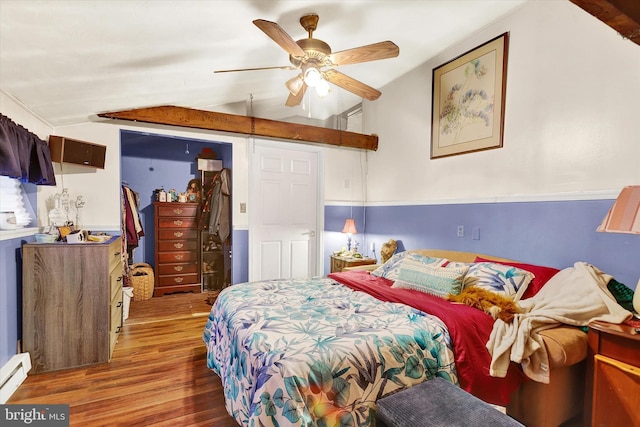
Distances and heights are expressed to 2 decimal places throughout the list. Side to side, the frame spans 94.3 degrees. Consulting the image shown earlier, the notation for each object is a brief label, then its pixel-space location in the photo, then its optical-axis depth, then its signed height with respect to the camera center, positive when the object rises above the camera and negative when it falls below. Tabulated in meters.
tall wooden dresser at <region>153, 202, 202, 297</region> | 4.50 -0.65
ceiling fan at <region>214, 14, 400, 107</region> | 2.01 +1.10
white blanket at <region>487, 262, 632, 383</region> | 1.55 -0.62
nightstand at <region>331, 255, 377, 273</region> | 3.83 -0.71
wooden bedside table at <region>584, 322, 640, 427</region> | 1.43 -0.83
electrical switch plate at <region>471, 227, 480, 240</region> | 2.85 -0.23
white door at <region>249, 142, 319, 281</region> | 4.01 -0.08
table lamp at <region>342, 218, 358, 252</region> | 4.01 -0.26
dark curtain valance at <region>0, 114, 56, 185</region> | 1.82 +0.35
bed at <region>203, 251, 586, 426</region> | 1.26 -0.71
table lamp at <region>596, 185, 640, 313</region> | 1.43 -0.03
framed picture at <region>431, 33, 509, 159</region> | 2.69 +1.08
